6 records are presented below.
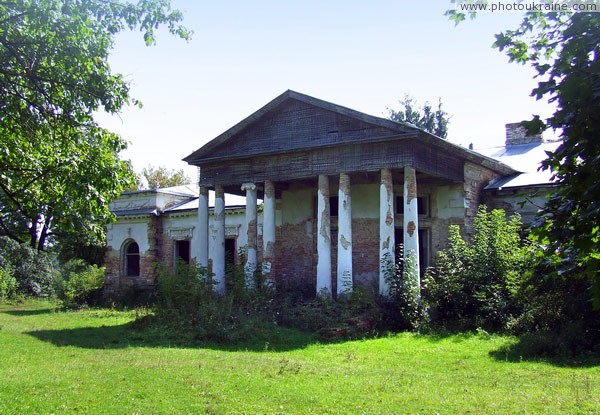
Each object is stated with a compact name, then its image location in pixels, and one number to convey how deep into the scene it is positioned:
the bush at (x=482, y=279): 14.30
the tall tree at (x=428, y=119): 39.56
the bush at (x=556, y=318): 11.09
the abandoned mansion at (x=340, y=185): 16.52
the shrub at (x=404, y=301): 14.92
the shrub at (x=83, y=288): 26.33
